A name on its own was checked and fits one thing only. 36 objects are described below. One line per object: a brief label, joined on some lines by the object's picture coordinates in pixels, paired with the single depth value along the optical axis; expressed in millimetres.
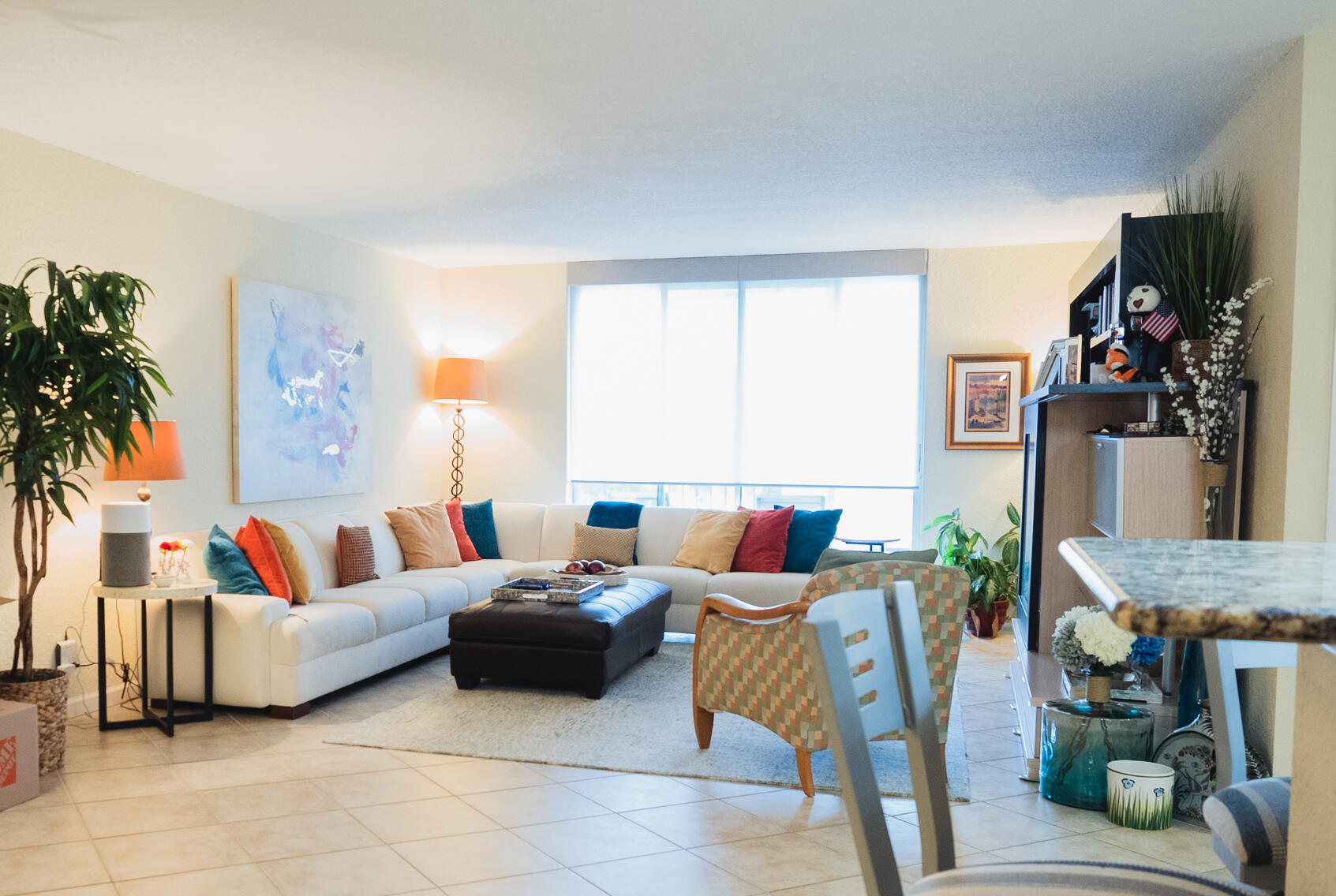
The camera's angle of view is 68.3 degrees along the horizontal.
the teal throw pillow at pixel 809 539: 6344
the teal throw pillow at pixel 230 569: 4762
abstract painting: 5691
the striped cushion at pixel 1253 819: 1553
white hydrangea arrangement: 3482
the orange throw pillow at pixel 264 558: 4926
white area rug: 3969
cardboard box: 3449
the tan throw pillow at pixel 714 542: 6367
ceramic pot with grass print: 3336
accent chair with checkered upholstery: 3572
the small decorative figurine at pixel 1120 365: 4008
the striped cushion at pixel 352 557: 5750
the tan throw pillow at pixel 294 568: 5090
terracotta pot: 6570
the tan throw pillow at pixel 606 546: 6598
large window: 7352
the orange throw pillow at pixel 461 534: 6805
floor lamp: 7617
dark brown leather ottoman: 4895
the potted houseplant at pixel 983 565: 6570
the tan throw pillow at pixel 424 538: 6348
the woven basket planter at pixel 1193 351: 3736
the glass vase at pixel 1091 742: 3508
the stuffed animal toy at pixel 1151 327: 3943
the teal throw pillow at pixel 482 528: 6984
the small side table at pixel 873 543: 6874
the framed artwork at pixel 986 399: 7008
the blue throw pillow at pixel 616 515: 6855
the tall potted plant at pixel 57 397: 3664
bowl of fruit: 5562
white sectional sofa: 4555
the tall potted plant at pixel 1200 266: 3816
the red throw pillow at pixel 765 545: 6312
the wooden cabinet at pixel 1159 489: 3627
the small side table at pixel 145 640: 4258
